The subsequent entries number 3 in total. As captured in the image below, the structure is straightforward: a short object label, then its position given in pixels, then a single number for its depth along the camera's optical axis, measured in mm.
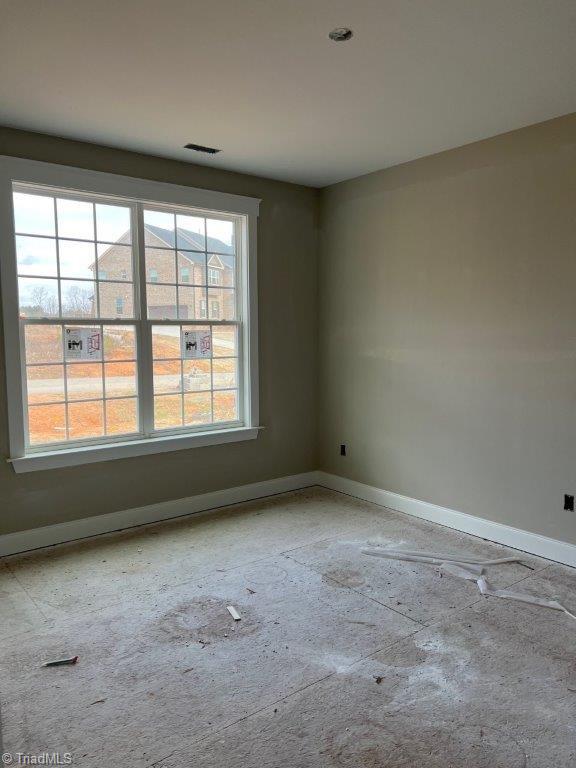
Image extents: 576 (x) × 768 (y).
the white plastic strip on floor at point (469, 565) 3016
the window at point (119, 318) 3662
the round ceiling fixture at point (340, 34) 2326
